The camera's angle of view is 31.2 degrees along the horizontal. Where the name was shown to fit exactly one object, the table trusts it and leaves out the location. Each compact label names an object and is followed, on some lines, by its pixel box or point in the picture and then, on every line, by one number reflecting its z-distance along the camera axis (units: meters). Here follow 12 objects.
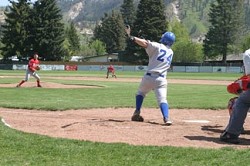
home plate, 10.94
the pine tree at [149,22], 86.25
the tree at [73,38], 130.38
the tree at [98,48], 127.56
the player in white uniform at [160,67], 9.88
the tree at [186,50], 100.25
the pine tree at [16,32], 82.25
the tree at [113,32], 117.62
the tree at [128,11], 125.50
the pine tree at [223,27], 91.75
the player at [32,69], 24.70
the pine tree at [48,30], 81.25
